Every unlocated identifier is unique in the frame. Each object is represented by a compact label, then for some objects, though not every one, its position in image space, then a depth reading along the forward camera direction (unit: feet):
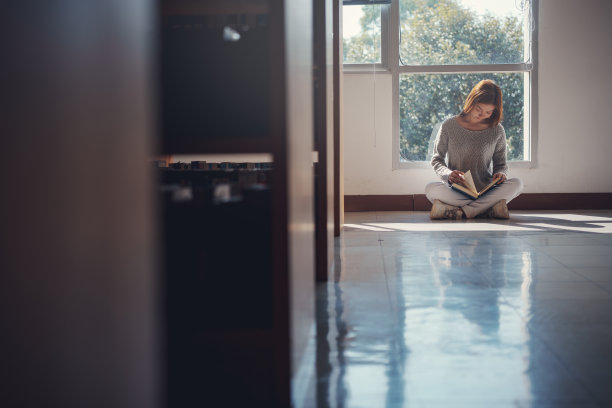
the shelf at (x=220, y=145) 3.03
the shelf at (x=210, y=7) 3.51
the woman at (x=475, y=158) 13.64
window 16.01
